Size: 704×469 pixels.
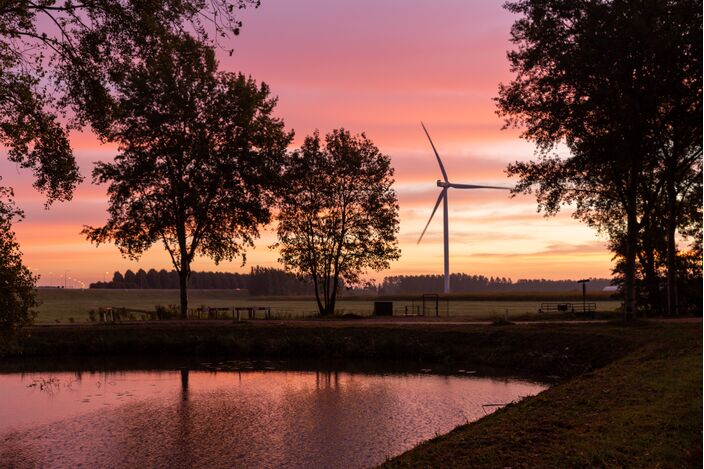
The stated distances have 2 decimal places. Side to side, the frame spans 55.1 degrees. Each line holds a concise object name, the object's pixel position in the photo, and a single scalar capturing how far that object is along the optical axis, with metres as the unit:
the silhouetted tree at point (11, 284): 19.59
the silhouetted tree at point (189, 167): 50.19
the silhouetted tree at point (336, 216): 55.06
